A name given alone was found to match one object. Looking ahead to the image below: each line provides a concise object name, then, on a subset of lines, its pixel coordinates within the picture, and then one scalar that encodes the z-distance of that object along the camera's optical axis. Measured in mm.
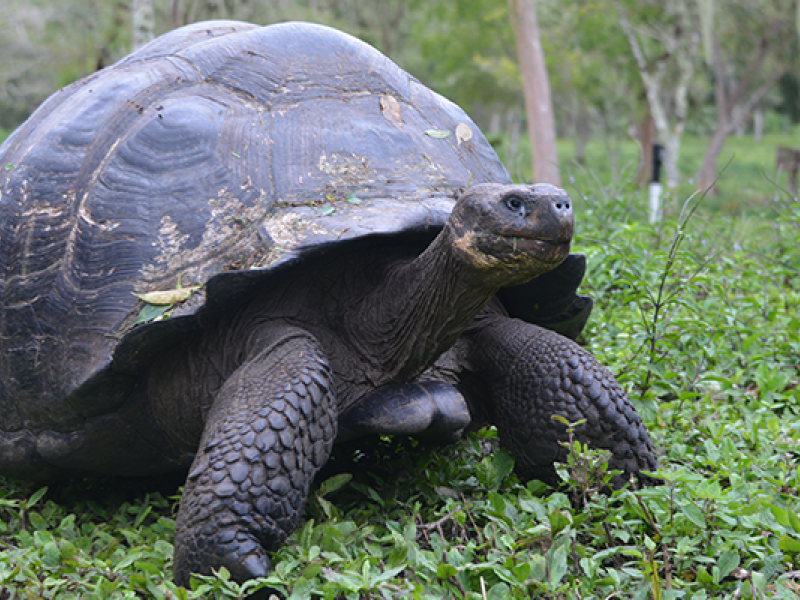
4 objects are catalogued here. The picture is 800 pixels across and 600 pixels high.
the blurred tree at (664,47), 16734
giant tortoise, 2264
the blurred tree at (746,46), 18941
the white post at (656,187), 5971
